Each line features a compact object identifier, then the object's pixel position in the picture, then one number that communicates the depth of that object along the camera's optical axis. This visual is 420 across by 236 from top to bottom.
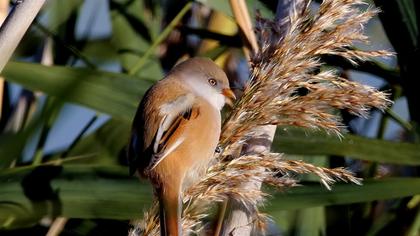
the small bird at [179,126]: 4.20
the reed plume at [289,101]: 3.43
